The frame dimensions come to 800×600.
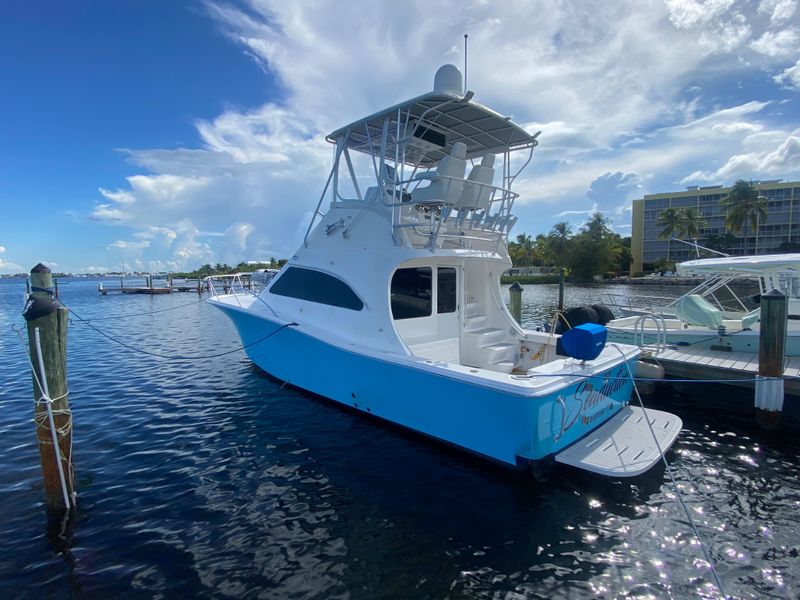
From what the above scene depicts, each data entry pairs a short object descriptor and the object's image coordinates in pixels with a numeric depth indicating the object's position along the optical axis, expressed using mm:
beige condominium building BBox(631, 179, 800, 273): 54969
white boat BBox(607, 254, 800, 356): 9781
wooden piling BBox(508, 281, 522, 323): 12367
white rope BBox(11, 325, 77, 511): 4301
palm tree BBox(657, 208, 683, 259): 54250
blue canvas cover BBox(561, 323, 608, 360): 5074
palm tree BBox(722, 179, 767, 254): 49156
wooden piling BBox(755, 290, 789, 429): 7062
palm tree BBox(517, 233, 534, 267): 67500
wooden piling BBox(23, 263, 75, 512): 4316
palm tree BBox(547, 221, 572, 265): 60156
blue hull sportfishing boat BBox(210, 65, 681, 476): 4918
